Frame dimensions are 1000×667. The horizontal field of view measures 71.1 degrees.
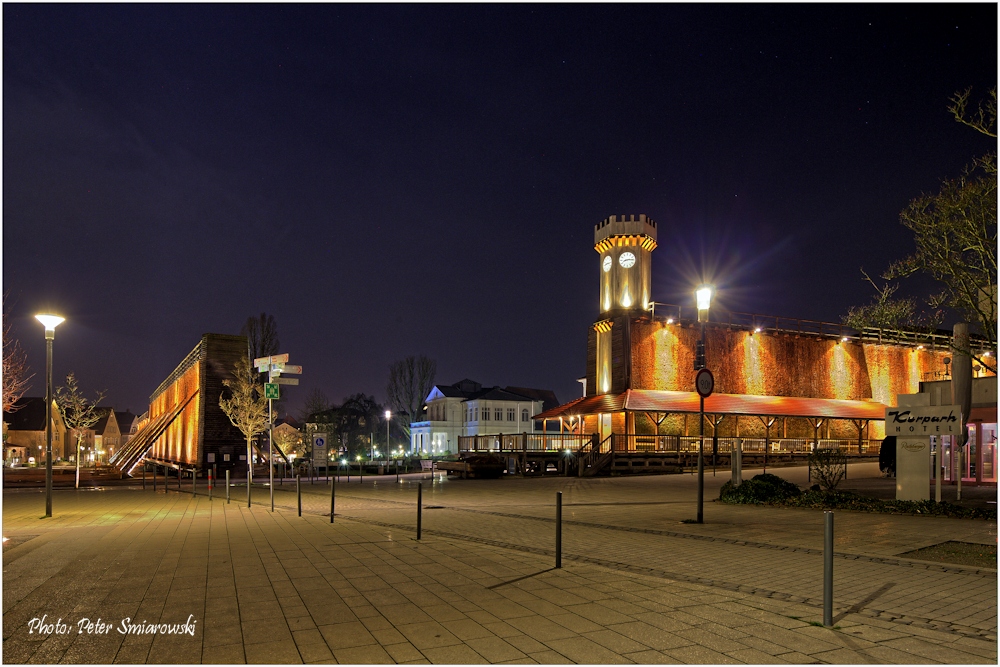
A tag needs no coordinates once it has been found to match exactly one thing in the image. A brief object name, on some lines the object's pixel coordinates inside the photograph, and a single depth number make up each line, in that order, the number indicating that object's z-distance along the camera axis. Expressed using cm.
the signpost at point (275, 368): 1708
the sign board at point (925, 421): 1499
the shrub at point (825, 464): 1716
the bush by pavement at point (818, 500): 1398
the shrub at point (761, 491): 1673
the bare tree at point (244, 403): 3616
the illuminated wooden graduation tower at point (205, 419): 3641
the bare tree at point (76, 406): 4265
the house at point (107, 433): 10525
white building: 8162
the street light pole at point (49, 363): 1619
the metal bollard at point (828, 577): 594
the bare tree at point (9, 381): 2156
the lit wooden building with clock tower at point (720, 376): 3853
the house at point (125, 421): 12544
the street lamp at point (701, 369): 1336
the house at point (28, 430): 8119
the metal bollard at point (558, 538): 877
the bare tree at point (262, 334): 5069
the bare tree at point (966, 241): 1051
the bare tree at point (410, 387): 7881
